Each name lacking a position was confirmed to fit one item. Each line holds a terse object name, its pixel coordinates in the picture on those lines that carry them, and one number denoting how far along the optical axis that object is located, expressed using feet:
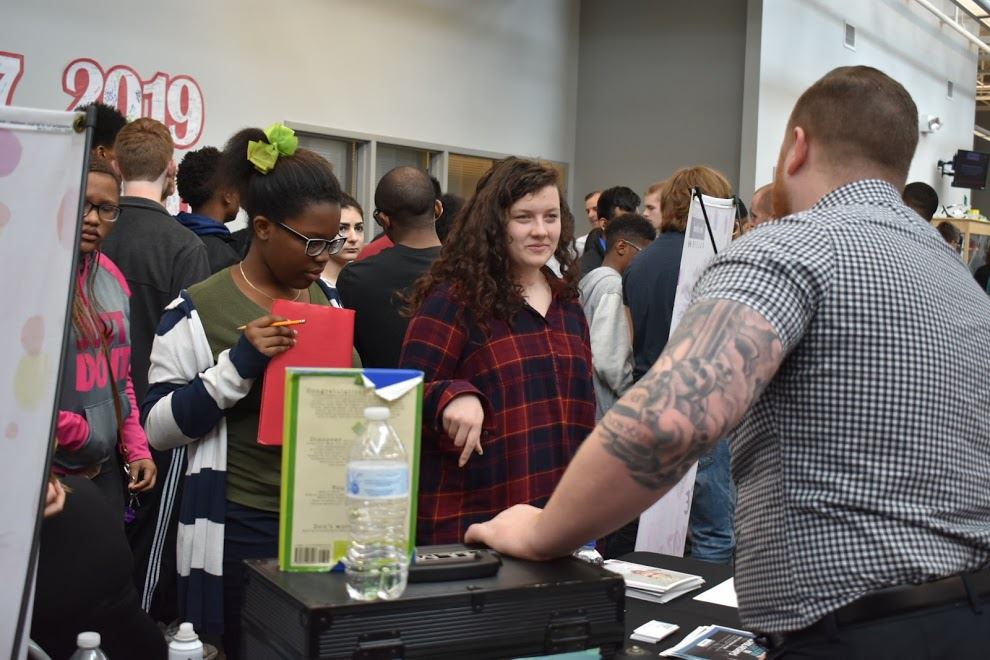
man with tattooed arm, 3.83
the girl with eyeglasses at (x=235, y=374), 6.63
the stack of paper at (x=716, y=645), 5.57
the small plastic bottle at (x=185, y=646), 5.21
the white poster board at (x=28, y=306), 4.25
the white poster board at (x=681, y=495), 10.82
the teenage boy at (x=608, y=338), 12.71
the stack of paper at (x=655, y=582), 6.59
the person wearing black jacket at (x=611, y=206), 19.87
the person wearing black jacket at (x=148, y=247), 11.16
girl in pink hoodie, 7.68
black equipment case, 3.95
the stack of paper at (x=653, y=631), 5.78
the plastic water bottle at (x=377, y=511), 4.10
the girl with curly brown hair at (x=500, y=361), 7.36
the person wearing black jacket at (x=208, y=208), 12.43
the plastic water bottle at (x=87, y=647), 5.07
